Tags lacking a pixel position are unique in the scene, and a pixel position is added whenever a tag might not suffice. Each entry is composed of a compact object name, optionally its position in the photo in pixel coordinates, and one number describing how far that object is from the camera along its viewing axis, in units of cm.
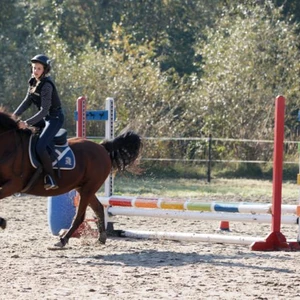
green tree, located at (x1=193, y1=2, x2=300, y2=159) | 4808
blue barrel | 1979
